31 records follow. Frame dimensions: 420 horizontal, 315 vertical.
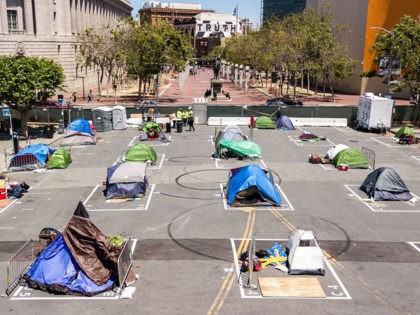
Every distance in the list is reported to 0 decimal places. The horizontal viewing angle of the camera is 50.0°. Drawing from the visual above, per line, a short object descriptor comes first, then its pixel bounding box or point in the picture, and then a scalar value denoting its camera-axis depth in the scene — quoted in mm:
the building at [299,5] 192875
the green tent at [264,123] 43531
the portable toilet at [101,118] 42406
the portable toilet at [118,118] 43250
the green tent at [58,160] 29281
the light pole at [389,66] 47031
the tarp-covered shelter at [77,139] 35947
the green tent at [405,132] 37781
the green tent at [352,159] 29109
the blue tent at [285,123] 43281
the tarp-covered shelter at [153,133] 38125
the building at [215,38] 191312
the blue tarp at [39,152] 28875
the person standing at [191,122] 42075
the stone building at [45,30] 60969
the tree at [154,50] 59281
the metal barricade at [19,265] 14689
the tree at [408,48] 44991
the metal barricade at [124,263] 14481
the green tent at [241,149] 31156
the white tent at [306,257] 15352
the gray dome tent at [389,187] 23250
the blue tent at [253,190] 22047
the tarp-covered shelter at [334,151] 30312
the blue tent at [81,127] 37484
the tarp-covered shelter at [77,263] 14555
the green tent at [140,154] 29420
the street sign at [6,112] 32719
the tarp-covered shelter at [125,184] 23281
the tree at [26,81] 35250
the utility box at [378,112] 41125
